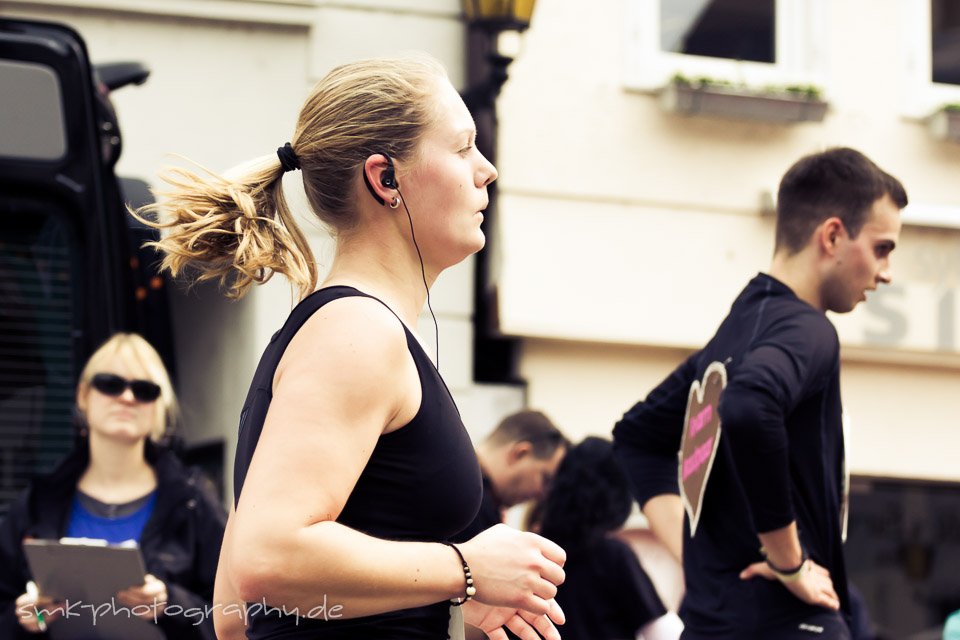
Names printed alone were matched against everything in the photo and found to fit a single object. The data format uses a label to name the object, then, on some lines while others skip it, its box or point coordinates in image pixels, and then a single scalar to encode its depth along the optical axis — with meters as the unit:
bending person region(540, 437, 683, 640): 8.28
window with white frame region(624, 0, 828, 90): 13.29
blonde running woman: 3.26
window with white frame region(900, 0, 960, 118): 13.90
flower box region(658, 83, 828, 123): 12.91
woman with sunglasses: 7.66
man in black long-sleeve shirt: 5.62
